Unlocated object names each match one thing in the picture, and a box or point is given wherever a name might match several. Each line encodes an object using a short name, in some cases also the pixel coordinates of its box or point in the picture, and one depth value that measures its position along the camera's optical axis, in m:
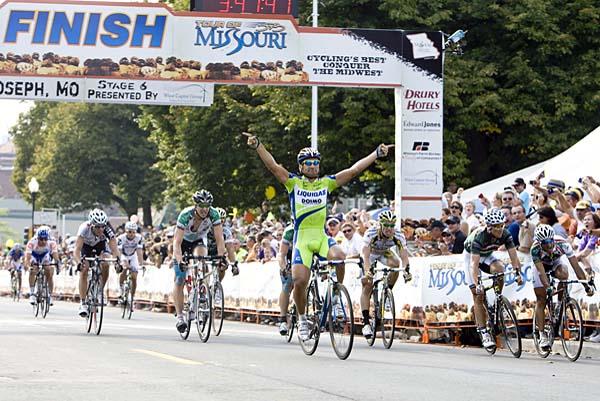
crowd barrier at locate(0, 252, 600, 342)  18.77
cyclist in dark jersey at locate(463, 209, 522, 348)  17.25
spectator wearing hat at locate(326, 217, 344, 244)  26.91
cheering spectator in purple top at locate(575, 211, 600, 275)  17.81
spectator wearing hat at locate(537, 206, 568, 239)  18.00
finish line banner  27.52
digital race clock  28.08
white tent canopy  24.81
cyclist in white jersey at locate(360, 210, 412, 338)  18.89
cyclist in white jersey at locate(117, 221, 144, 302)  28.27
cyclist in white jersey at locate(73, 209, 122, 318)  20.72
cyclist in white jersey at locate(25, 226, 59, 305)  27.73
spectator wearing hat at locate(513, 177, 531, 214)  23.36
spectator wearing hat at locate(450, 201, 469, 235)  22.61
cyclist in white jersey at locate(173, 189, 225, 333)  18.50
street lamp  62.56
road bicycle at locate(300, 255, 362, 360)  15.09
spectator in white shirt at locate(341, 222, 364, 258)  25.39
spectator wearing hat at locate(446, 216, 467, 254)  21.02
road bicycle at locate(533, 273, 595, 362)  16.59
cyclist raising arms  15.72
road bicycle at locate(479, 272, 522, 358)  17.25
